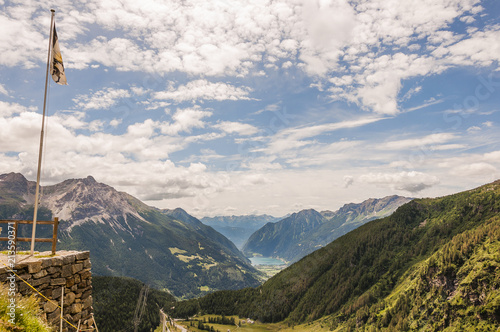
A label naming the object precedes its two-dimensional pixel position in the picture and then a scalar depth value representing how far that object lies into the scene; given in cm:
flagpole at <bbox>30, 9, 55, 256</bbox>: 1554
